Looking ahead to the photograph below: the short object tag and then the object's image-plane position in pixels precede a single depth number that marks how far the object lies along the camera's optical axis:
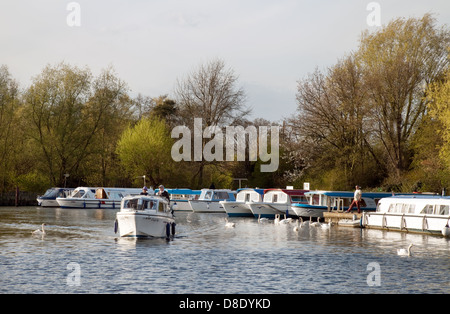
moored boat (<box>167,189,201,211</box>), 76.25
